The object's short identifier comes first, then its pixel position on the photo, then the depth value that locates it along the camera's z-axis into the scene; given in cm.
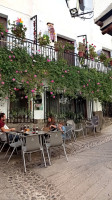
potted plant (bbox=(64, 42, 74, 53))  870
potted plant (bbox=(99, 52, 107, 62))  1053
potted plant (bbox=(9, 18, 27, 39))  694
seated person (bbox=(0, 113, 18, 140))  518
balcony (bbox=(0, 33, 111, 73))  708
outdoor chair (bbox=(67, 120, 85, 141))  767
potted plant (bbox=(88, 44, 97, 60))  1005
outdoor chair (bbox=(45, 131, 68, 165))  454
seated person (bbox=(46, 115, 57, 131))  604
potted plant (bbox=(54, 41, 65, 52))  838
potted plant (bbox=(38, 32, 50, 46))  782
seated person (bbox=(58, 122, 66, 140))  591
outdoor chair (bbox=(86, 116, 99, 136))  865
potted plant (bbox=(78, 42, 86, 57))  947
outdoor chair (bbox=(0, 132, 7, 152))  538
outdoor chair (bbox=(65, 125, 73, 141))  608
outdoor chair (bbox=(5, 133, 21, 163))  471
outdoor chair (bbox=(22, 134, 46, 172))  401
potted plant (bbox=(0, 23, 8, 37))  635
